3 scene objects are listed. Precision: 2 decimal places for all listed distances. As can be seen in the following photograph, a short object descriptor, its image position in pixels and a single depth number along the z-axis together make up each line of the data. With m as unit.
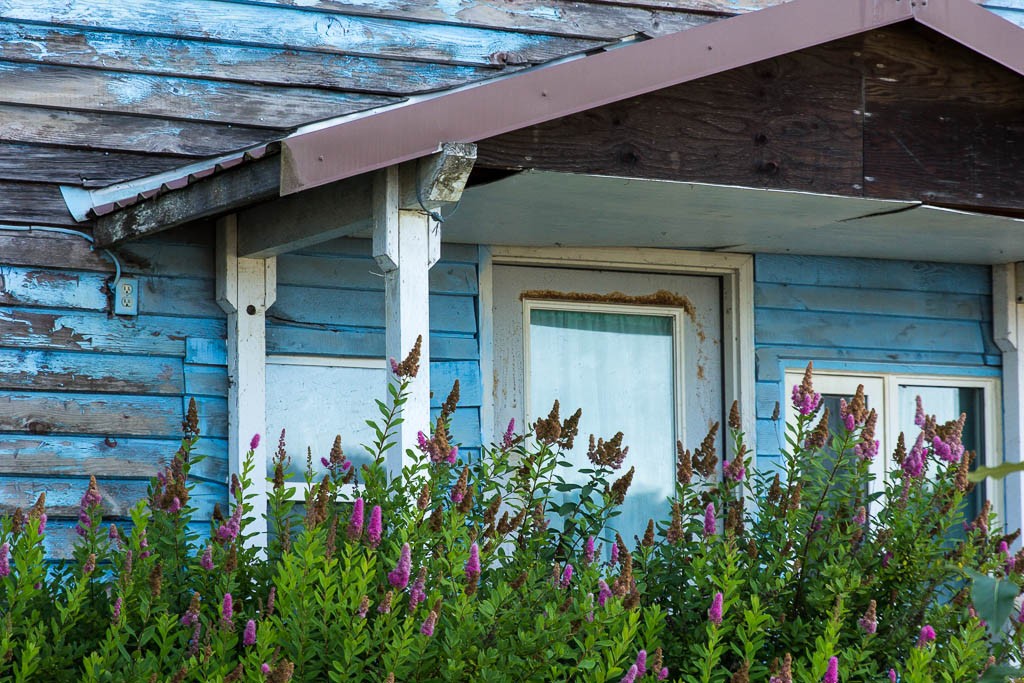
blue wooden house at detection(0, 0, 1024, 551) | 8.91
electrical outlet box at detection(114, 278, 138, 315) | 10.23
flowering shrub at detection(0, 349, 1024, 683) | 6.33
